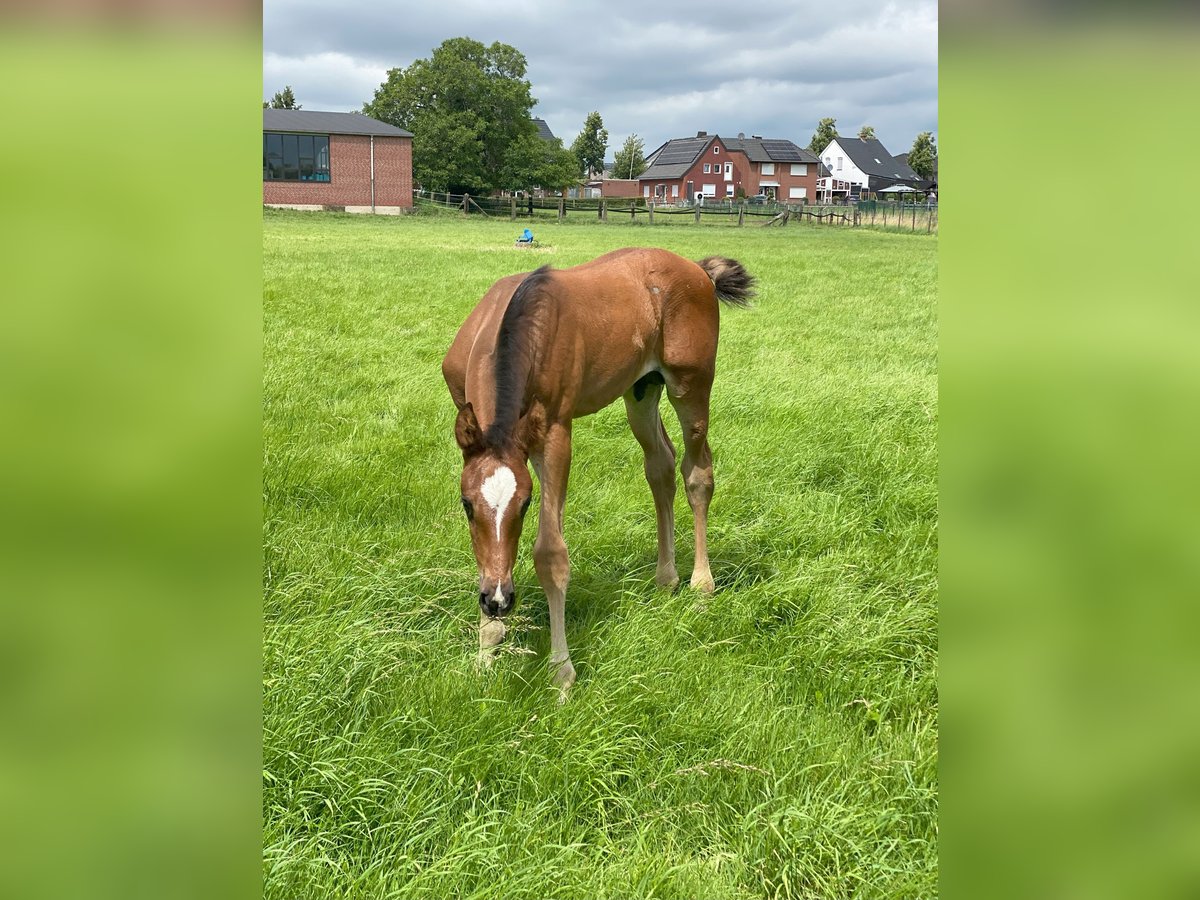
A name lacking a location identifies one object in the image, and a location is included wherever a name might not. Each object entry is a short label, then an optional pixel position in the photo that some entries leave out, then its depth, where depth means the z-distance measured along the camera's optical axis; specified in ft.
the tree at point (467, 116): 219.82
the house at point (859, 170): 318.65
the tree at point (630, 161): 376.60
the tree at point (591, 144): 376.07
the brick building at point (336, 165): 179.22
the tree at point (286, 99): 338.01
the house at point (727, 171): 318.86
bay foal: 10.45
